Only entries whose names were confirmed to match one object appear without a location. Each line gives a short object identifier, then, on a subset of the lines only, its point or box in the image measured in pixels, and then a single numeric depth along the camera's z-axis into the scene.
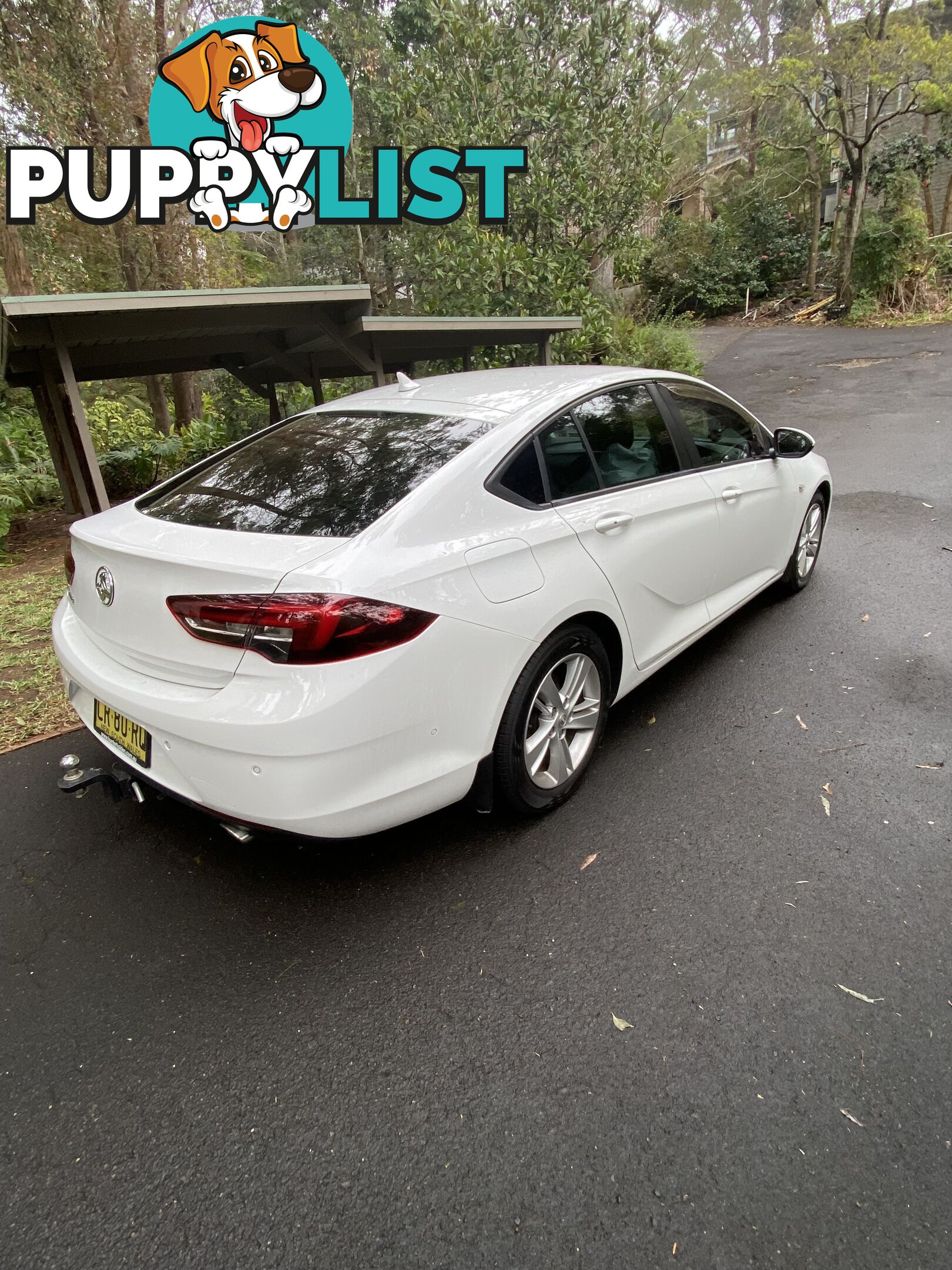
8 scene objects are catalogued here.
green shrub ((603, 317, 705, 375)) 13.43
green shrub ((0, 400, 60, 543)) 8.38
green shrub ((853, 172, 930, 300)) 16.98
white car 2.05
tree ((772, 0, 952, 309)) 15.17
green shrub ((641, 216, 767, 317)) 21.45
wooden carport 5.72
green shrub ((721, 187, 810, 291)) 21.55
